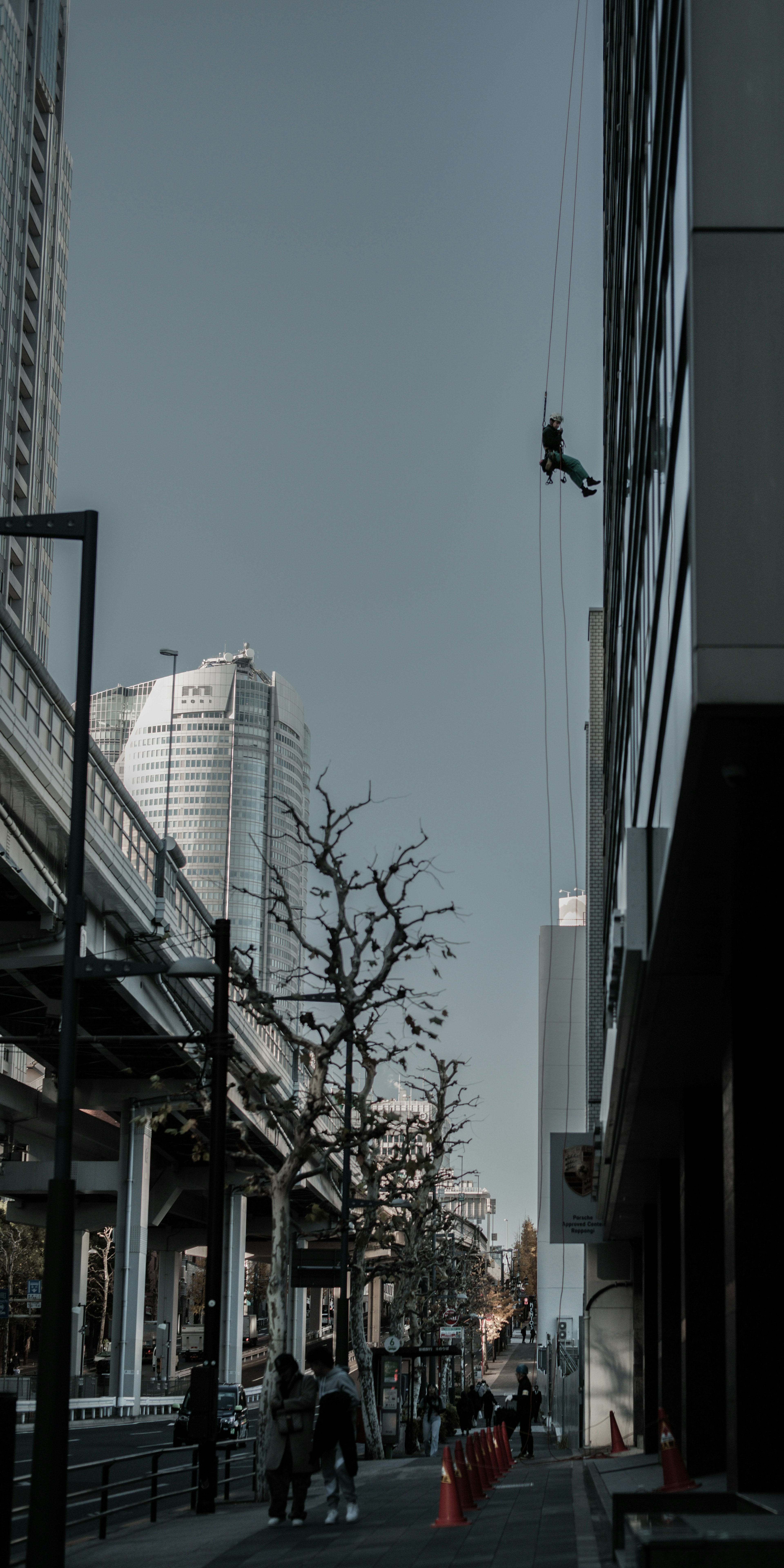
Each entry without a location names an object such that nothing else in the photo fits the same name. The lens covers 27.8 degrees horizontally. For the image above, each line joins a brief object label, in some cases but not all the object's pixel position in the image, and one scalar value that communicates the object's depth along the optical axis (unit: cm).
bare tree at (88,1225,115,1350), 10006
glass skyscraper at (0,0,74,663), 10338
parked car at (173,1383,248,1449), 3241
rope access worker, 2762
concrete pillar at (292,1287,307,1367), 8469
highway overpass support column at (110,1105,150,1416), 4853
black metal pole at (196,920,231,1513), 1742
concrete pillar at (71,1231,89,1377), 6894
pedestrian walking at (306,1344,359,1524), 1496
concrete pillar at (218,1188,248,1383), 6419
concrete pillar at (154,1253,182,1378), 7769
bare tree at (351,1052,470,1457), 2845
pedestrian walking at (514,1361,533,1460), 3681
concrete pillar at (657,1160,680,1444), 2280
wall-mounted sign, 3791
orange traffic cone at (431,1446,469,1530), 1511
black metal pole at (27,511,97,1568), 856
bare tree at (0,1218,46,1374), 8231
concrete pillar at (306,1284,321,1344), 12150
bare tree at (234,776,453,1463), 2102
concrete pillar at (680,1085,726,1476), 1803
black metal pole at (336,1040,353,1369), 2939
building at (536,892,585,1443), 7988
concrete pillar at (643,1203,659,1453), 2847
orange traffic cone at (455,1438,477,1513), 1762
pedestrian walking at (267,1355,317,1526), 1489
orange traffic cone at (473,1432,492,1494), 2122
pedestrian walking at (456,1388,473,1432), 4591
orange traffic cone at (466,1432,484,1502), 1873
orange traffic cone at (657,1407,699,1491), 1436
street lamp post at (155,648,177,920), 3747
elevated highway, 2806
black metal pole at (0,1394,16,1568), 734
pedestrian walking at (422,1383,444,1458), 4131
